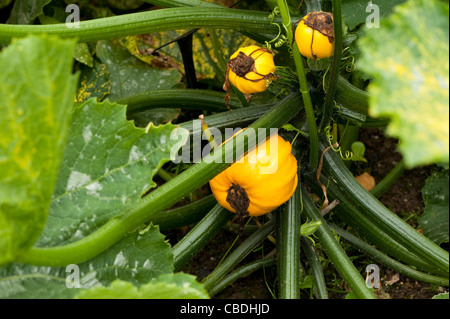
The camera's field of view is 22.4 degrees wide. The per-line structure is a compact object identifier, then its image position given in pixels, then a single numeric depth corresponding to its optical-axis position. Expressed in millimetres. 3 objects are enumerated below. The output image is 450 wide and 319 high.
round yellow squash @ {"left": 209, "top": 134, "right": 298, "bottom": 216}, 1154
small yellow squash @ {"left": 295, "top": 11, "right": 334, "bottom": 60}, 1117
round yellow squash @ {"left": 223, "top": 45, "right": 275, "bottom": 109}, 1161
